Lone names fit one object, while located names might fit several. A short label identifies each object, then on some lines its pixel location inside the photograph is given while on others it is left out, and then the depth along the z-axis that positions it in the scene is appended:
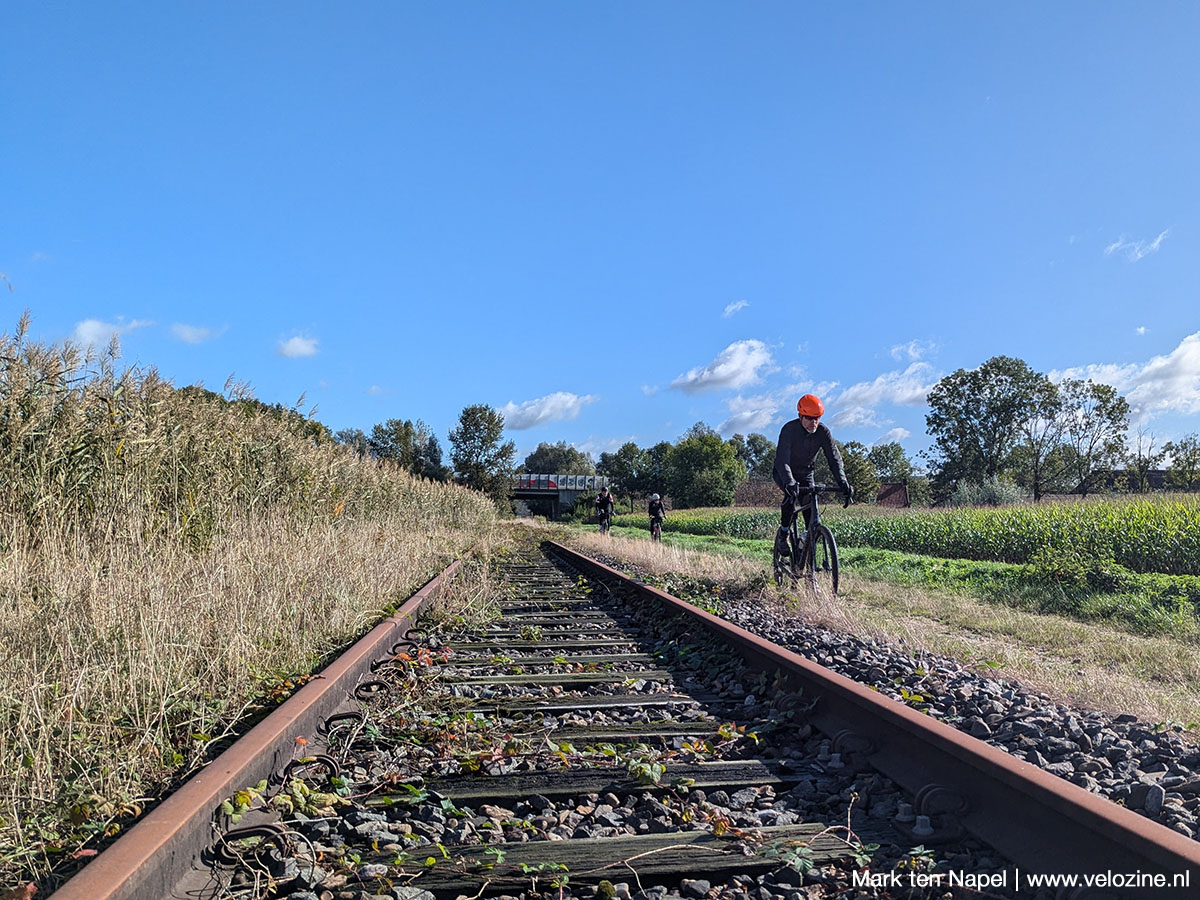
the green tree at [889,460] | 120.36
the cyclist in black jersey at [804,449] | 7.28
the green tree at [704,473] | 74.62
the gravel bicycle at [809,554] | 7.46
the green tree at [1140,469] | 46.81
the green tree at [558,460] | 130.12
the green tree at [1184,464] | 45.41
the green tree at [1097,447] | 58.41
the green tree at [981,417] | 64.50
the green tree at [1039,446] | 62.00
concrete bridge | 74.94
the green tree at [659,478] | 81.06
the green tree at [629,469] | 85.00
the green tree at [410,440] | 73.50
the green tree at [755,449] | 144.50
